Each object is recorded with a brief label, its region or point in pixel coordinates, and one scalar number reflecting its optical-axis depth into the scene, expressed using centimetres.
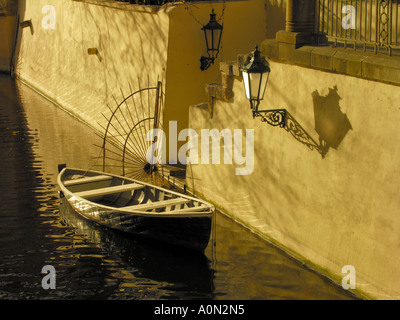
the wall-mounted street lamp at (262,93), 990
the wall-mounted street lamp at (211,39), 1430
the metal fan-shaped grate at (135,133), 1496
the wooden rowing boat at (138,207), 1080
